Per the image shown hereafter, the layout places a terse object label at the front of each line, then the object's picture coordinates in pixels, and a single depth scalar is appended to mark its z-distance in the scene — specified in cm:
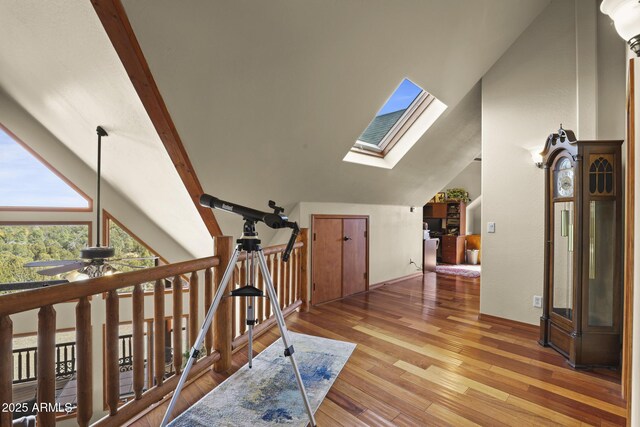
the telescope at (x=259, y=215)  149
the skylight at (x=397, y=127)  345
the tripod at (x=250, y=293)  147
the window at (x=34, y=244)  387
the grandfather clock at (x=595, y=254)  212
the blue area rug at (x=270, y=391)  155
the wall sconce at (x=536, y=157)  275
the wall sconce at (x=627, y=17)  90
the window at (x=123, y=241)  442
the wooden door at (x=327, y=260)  368
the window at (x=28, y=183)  377
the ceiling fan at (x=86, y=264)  180
